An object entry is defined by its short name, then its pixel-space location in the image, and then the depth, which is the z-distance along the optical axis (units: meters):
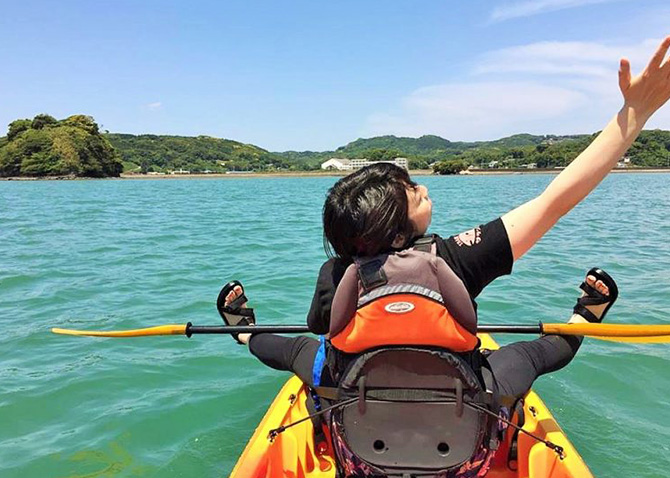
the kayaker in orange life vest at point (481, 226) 1.88
